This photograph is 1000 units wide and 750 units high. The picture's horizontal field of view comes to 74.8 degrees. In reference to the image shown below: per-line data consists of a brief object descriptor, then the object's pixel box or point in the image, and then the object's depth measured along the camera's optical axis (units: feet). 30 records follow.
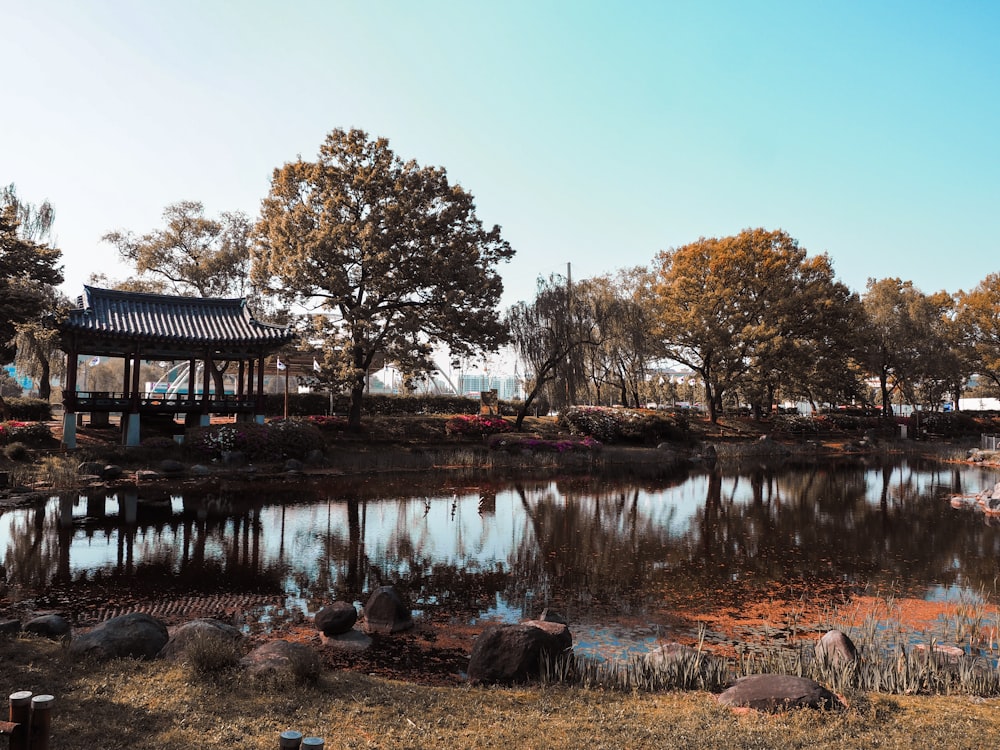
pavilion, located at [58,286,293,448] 74.69
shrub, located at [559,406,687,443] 99.60
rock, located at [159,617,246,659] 18.51
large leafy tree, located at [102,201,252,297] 109.40
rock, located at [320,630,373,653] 22.11
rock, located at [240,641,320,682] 16.70
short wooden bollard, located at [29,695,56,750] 9.32
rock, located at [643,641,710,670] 18.97
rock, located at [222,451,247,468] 68.08
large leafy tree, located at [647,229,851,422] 119.24
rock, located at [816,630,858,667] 19.72
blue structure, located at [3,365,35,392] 153.72
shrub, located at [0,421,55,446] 67.31
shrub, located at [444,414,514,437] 94.43
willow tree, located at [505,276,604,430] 98.73
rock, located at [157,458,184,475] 63.52
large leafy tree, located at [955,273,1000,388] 148.97
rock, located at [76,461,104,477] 60.01
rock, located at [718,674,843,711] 15.79
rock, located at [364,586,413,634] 24.04
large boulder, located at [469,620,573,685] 18.89
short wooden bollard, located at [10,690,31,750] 9.17
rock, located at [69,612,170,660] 18.69
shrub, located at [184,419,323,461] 69.41
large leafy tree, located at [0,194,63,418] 60.82
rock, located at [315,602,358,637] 22.95
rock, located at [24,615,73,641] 20.63
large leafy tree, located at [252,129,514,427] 85.92
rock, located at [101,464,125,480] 59.62
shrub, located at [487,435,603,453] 87.81
